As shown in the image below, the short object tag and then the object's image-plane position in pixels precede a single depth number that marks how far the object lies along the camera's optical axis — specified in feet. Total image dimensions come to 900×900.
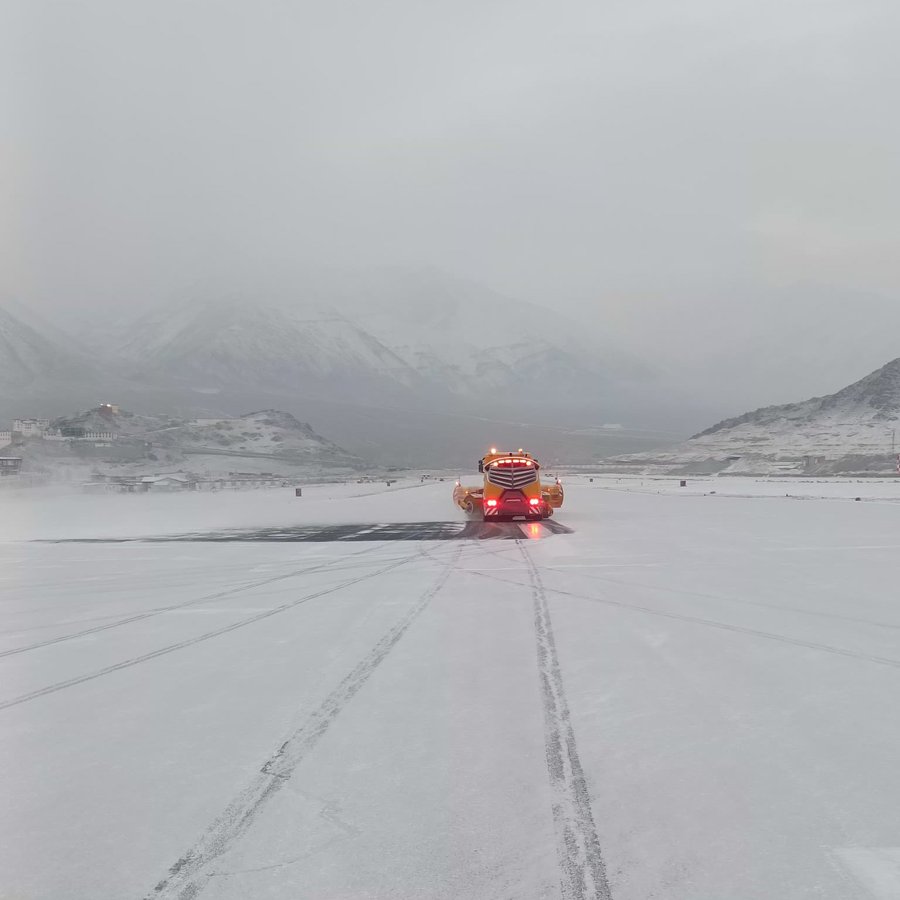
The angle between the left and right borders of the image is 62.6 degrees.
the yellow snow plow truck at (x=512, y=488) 106.42
